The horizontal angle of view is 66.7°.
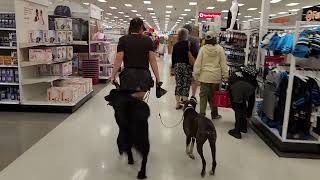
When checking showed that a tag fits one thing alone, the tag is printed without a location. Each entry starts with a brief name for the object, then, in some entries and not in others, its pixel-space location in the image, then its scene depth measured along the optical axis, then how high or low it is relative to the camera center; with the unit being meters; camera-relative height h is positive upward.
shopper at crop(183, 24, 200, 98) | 4.59 +0.11
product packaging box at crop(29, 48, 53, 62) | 4.34 -0.14
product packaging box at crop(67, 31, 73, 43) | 5.20 +0.24
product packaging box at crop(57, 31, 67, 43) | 4.93 +0.23
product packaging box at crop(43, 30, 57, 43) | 4.54 +0.21
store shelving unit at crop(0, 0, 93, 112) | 4.31 -0.56
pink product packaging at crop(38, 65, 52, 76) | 4.85 -0.45
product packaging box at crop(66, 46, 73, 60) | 5.20 -0.09
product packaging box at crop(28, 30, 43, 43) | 4.40 +0.19
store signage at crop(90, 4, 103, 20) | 6.89 +1.07
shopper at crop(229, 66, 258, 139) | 3.58 -0.56
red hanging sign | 15.26 +2.36
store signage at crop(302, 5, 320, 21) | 3.54 +0.62
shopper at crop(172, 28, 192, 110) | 4.50 -0.24
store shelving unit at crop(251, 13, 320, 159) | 3.12 -1.11
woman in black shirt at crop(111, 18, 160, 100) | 2.56 -0.09
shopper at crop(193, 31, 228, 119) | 3.82 -0.18
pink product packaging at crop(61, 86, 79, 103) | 4.53 -0.85
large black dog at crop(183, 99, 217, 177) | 2.54 -0.82
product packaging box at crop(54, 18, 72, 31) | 5.12 +0.50
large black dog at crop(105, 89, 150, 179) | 2.51 -0.68
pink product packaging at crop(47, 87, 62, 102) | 4.52 -0.86
